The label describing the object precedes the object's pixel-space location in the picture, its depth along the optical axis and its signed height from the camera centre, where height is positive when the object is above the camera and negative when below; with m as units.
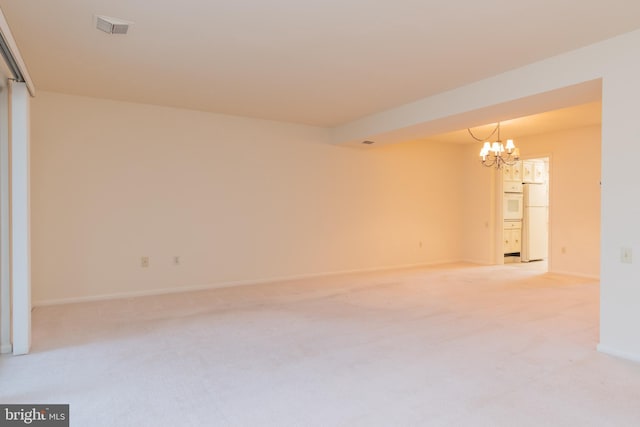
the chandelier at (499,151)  5.42 +0.89
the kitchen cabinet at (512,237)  7.60 -0.49
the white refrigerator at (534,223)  7.86 -0.22
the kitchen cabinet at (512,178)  7.50 +0.69
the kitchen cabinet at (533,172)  7.93 +0.86
